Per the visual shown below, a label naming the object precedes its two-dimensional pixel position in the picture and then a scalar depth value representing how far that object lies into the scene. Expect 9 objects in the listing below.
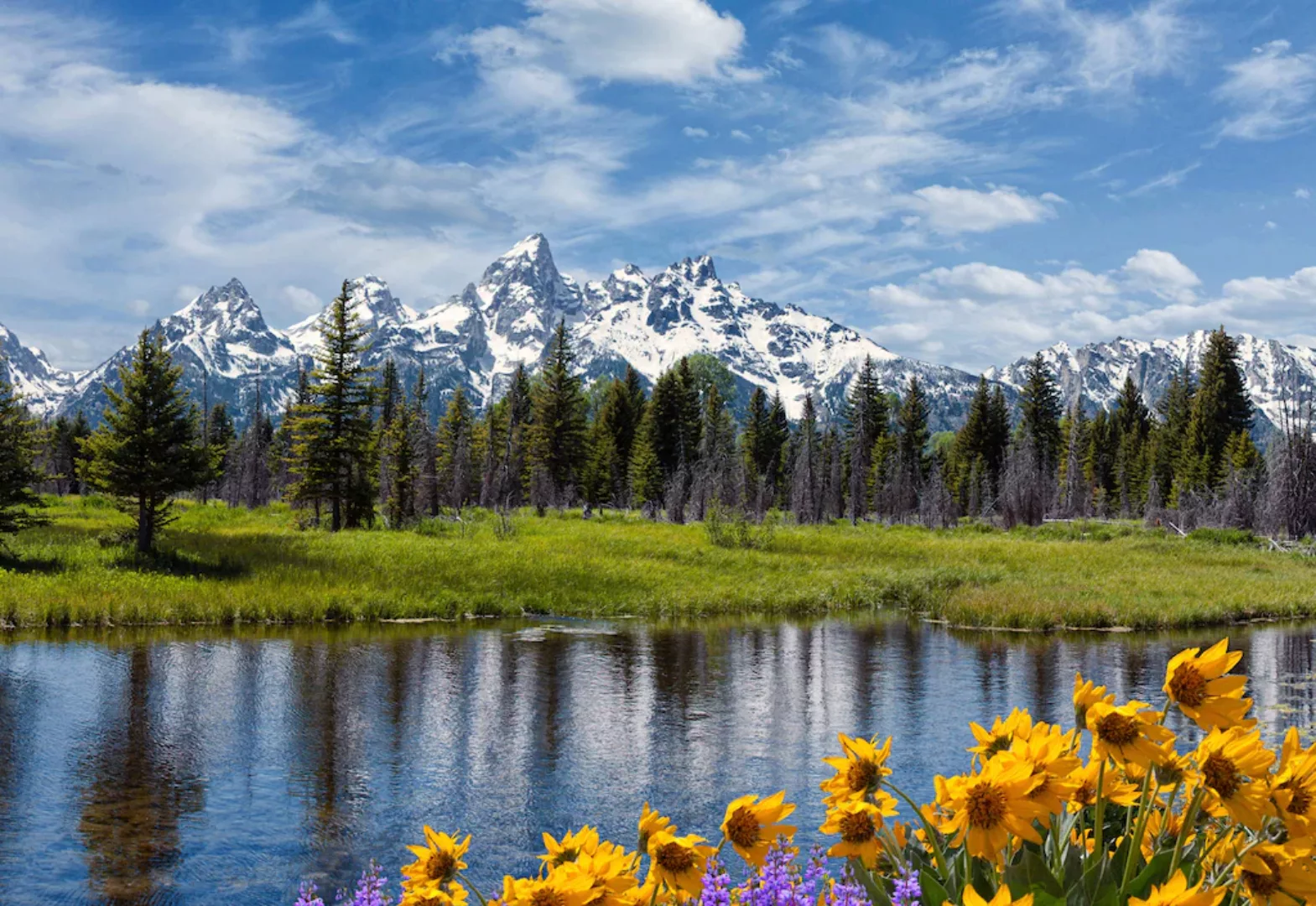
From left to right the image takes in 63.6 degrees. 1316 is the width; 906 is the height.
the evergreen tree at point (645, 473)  74.69
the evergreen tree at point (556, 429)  68.44
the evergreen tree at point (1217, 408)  76.50
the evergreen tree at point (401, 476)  49.25
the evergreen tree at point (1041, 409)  88.06
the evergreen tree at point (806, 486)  66.69
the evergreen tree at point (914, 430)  84.31
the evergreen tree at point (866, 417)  85.88
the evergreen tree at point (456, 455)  76.31
